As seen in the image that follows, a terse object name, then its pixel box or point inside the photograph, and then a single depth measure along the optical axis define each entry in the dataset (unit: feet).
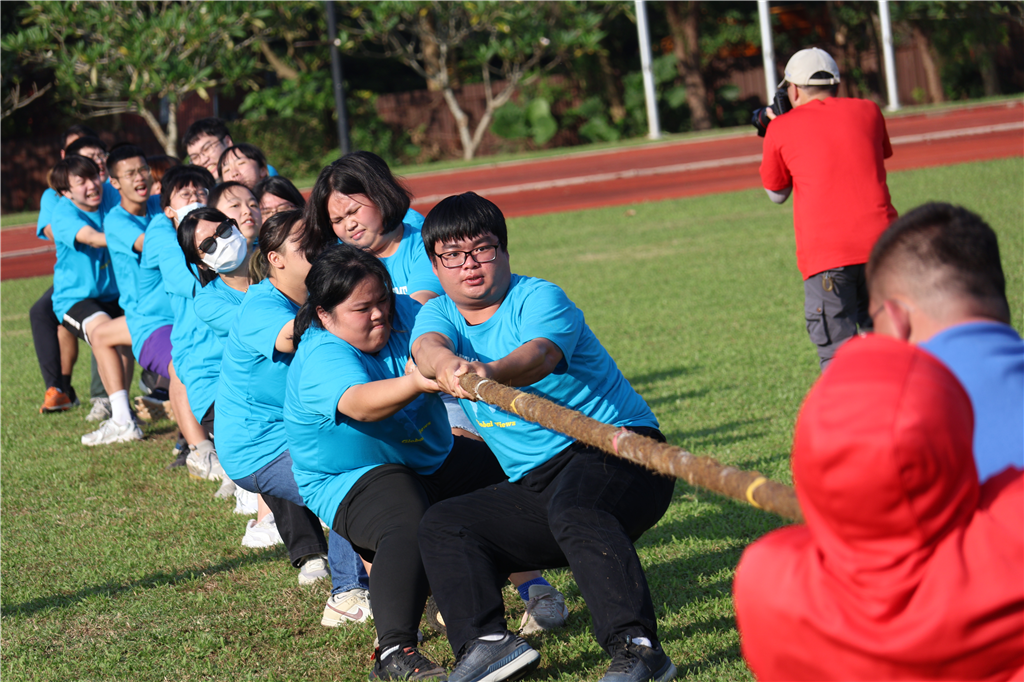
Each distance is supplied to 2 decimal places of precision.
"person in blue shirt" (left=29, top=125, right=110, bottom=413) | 53.83
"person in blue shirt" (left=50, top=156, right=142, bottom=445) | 49.29
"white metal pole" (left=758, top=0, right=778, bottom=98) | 166.50
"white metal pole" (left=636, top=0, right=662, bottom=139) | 167.63
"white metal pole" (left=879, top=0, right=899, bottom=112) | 165.48
